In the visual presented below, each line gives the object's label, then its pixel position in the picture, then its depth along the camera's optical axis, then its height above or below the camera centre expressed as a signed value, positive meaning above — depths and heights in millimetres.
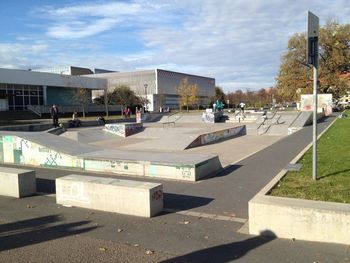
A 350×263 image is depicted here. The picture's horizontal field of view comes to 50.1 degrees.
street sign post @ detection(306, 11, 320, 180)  6814 +1043
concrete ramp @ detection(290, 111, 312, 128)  27312 -1427
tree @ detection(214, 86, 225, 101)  123250 +3273
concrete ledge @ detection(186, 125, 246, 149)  17906 -1831
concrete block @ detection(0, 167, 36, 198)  7719 -1612
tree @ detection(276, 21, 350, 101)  54375 +5664
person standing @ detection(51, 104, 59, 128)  28227 -819
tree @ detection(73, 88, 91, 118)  53188 +1265
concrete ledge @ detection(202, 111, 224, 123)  38125 -1457
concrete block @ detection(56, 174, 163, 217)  6234 -1579
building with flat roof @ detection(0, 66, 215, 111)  54062 +3563
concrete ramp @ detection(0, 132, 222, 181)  9398 -1511
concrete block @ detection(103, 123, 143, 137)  24656 -1645
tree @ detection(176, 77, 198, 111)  85125 +2114
